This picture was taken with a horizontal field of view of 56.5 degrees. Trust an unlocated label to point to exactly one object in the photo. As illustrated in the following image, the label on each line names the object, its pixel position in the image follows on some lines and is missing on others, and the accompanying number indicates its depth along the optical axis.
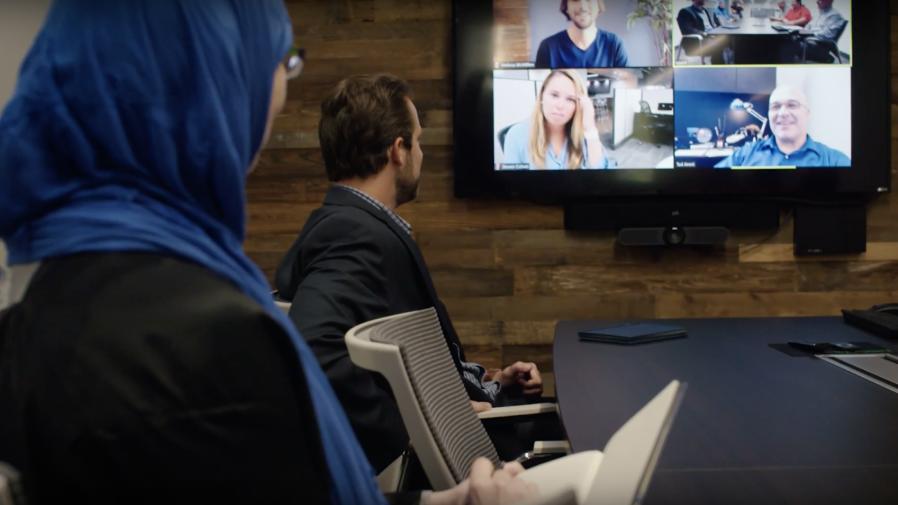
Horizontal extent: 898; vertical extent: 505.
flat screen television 3.74
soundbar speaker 3.78
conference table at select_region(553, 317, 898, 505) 1.08
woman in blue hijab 0.65
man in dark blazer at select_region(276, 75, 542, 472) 1.71
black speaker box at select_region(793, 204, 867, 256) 3.82
